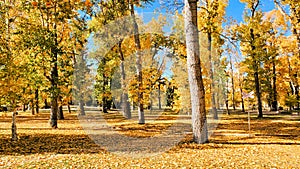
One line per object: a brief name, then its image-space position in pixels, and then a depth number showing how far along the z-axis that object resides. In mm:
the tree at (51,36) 12345
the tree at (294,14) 12844
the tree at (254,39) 22172
